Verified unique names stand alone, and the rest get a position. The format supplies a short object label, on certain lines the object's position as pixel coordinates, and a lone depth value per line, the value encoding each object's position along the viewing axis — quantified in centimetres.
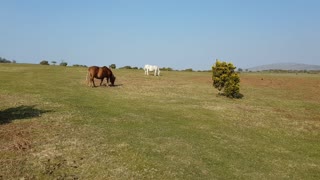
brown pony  3550
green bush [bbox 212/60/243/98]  3309
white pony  5304
